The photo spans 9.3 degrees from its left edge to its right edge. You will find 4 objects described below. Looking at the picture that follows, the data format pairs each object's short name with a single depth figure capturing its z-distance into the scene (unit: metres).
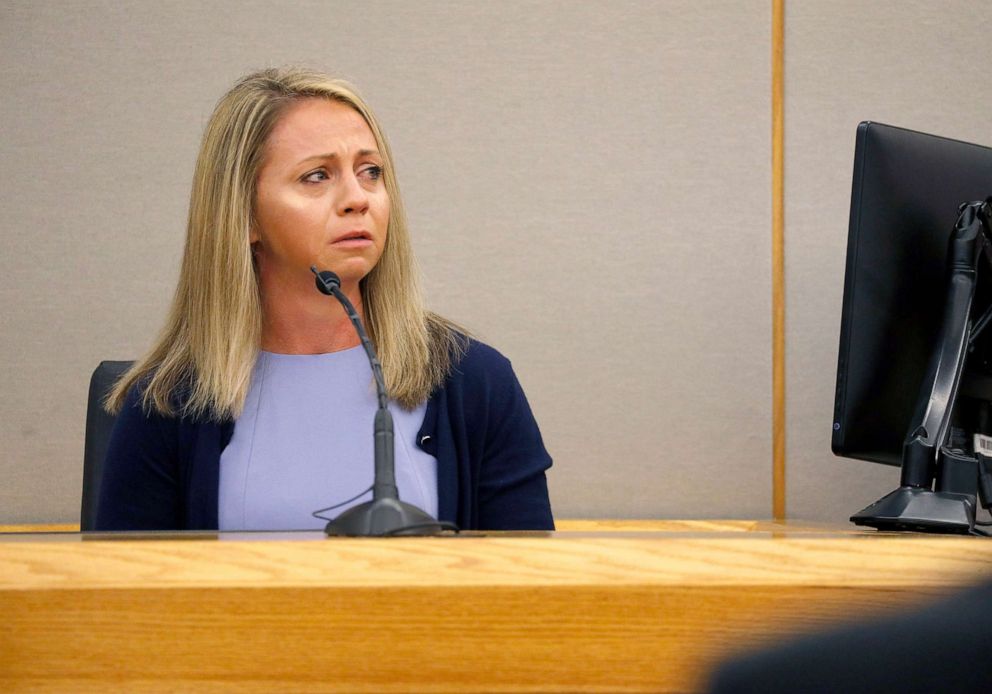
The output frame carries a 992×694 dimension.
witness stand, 4.95
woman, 5.51
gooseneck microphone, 5.06
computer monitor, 5.39
